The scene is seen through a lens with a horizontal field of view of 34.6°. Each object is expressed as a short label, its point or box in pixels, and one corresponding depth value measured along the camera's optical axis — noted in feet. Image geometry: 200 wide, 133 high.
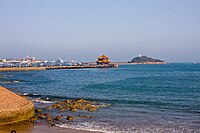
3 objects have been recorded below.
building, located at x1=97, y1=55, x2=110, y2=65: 562.25
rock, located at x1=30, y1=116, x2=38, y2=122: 82.51
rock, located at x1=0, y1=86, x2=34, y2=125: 77.00
